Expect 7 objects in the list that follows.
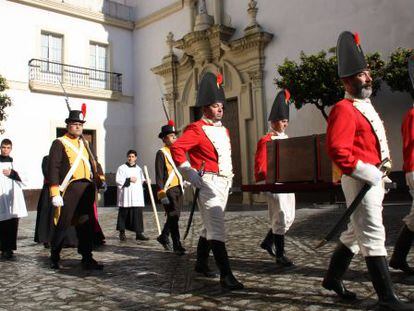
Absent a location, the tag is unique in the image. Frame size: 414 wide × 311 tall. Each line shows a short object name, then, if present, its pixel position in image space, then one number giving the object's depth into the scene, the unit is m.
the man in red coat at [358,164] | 3.25
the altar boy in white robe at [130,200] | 8.20
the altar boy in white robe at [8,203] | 6.77
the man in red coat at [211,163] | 4.24
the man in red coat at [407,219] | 4.28
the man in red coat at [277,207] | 5.10
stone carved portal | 15.39
